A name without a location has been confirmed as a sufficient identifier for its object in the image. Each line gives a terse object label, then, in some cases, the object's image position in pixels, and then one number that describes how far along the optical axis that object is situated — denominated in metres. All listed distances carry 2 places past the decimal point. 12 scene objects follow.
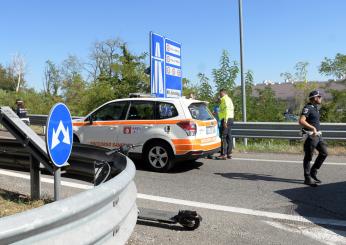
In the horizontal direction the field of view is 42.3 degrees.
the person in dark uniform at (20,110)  17.42
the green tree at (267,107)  19.19
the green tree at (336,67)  22.21
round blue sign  4.14
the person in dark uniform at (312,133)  8.18
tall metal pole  15.84
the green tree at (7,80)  85.50
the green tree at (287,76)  33.75
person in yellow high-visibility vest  11.88
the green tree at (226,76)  18.88
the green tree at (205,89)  19.72
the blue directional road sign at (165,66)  14.88
